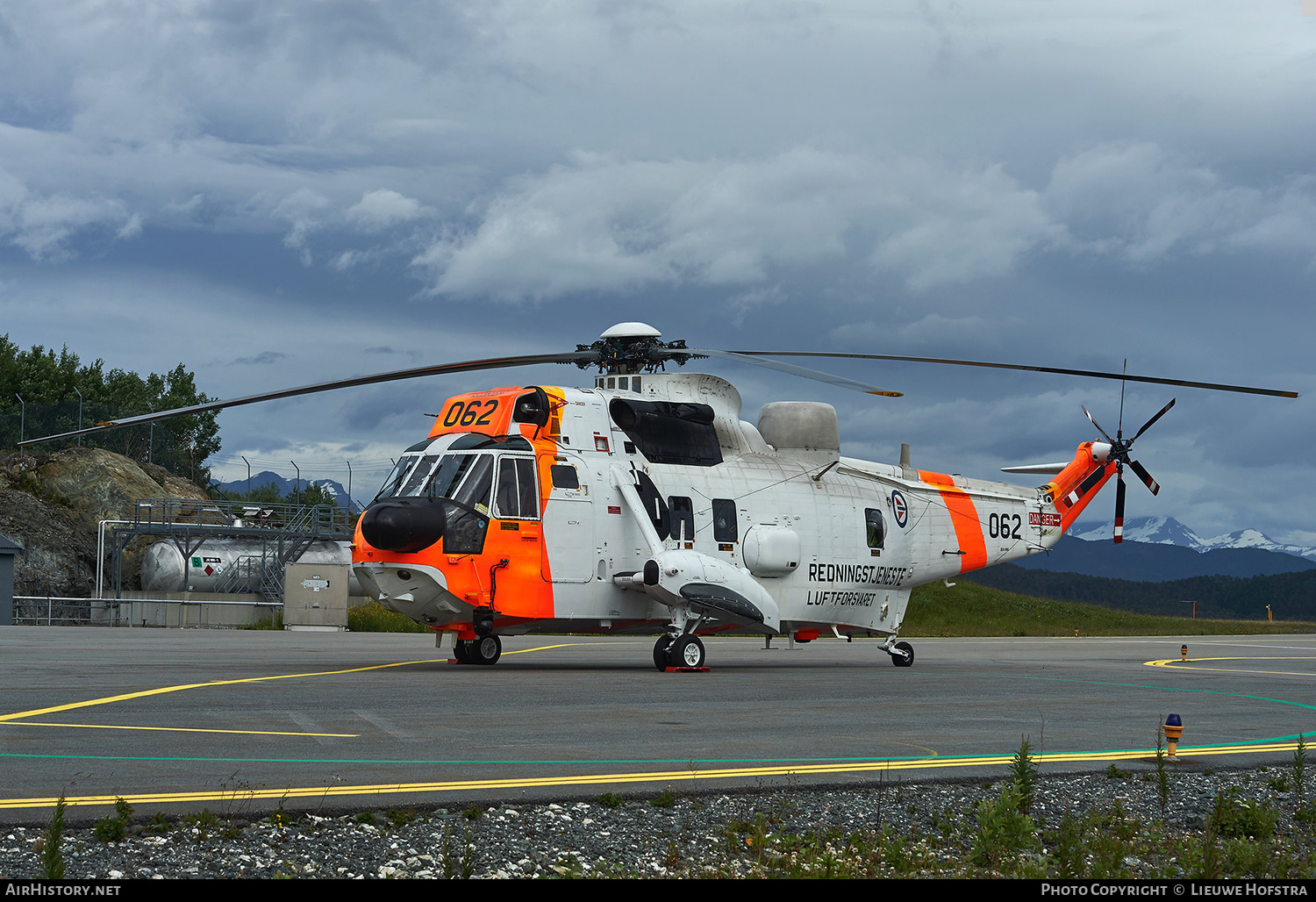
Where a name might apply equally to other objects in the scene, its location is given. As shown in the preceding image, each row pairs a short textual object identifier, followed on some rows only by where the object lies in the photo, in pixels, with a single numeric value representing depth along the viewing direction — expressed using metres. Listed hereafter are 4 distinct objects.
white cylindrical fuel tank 51.19
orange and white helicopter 19.59
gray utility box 43.81
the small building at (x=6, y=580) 43.50
